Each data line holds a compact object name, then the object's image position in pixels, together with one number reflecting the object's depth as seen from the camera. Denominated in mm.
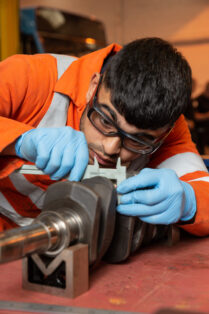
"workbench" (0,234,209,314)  791
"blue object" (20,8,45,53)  4406
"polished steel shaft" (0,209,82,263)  741
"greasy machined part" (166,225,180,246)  1208
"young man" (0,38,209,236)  1042
